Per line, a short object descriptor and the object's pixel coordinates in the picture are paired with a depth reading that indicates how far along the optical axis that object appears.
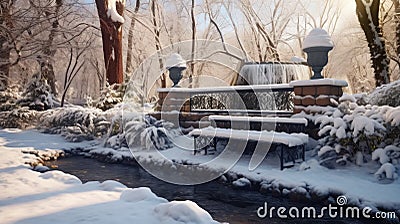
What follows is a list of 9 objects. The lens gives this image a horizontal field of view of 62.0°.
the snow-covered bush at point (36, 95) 12.03
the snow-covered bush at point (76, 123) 9.11
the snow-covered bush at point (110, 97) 10.52
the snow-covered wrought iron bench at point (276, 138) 4.95
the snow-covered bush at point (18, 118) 11.09
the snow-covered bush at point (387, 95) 5.37
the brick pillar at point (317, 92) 5.64
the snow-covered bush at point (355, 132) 4.47
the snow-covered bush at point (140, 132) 7.30
